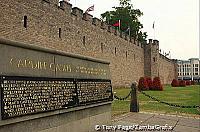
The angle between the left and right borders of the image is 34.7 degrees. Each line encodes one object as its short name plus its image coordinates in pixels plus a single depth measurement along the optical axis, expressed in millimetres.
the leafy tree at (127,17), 52812
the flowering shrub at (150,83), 29203
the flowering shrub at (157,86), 28816
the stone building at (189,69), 99125
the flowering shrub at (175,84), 43400
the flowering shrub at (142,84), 28452
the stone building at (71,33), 15516
